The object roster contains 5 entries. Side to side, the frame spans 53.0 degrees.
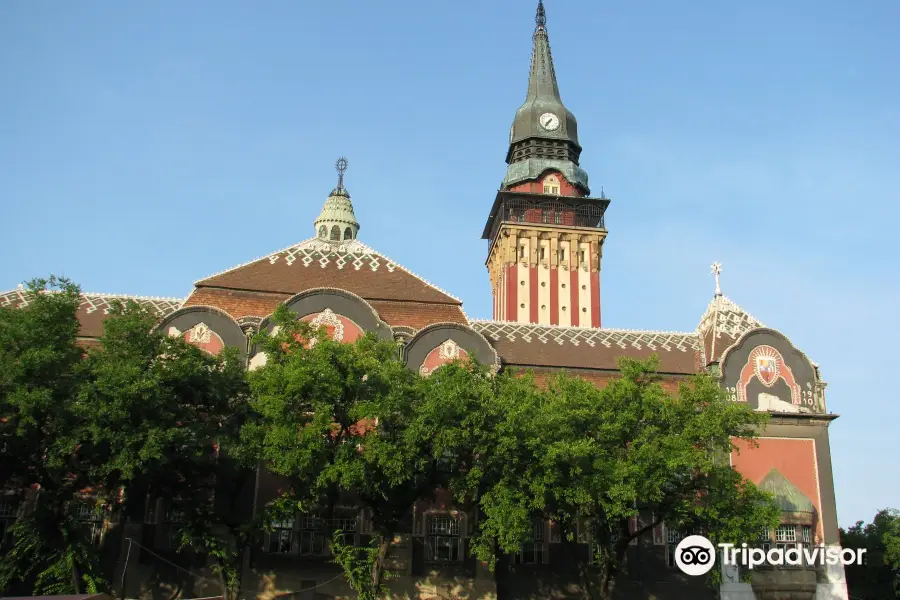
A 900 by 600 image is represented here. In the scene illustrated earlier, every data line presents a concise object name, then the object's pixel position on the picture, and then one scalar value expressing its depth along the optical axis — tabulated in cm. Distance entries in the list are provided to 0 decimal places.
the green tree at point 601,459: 2795
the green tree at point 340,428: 2719
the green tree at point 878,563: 4109
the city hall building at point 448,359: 3347
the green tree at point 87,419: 2689
